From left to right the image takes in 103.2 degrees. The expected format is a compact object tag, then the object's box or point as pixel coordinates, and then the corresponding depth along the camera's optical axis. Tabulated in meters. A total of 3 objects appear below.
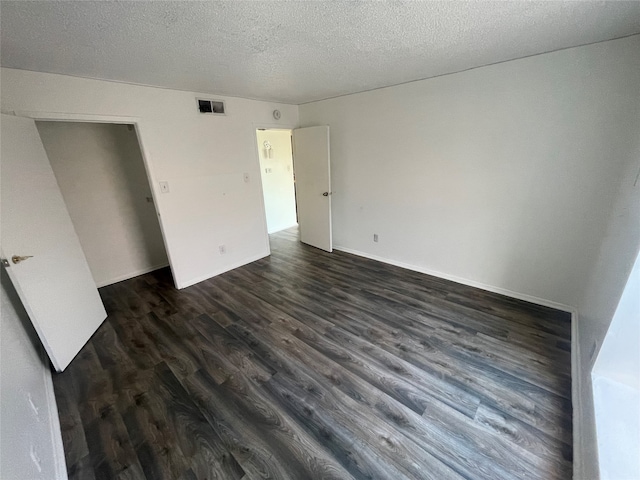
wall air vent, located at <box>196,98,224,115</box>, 3.06
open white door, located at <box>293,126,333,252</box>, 3.93
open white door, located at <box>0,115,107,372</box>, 1.78
